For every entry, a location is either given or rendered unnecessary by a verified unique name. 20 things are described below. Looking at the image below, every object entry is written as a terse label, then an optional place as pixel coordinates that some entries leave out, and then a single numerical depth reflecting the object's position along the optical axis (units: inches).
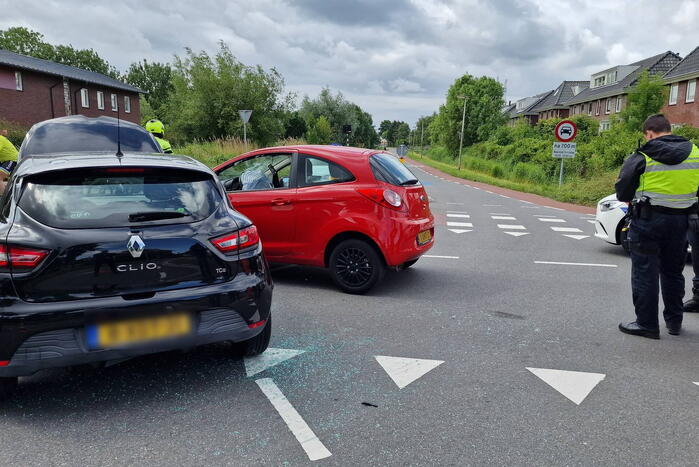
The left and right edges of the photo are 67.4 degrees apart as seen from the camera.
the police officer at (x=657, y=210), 176.2
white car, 330.6
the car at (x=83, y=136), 290.8
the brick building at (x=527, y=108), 3243.6
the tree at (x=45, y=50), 2613.2
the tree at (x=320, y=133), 1553.9
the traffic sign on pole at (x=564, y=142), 796.6
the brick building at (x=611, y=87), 1900.8
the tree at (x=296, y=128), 2097.4
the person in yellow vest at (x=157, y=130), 364.2
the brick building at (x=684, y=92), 1412.4
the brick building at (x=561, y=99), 2740.7
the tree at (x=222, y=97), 1299.2
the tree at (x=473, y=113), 2354.8
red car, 224.8
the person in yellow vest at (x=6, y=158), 269.9
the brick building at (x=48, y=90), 1413.6
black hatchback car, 116.8
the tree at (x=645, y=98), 1269.7
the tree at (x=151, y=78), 3467.0
